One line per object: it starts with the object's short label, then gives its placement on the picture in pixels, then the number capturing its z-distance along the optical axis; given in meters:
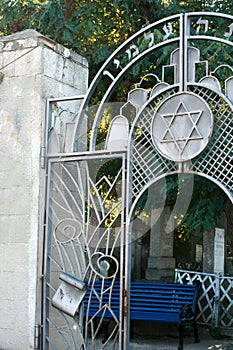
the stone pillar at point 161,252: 10.96
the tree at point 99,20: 8.06
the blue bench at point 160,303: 6.78
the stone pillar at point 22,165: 4.66
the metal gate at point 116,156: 4.20
